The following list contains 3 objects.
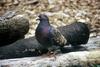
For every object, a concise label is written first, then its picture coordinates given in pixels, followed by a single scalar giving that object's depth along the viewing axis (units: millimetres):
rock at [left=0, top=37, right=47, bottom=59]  13125
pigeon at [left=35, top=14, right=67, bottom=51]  11961
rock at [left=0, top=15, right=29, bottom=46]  13180
